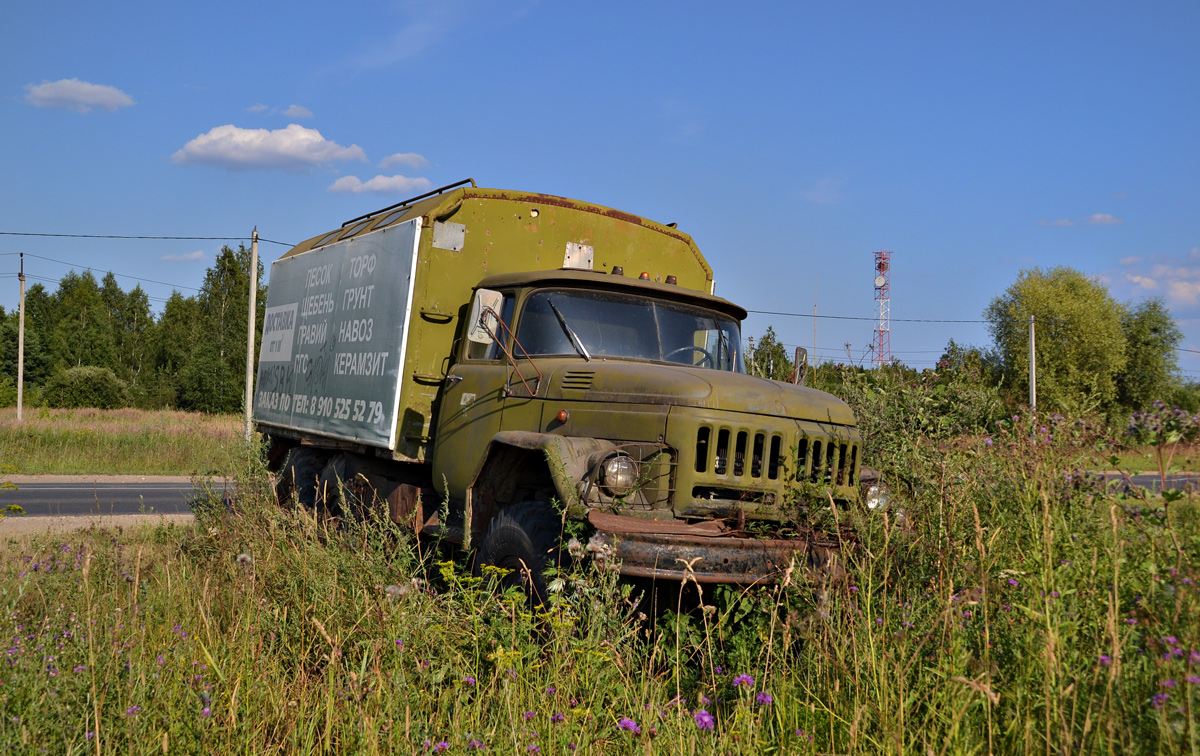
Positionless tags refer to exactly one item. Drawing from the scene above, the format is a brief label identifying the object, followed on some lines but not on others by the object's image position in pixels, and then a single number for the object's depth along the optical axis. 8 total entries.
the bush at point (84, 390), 46.81
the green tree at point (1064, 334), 44.69
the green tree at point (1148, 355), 46.56
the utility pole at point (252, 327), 20.94
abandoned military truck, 4.77
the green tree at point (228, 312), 48.91
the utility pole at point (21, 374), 32.10
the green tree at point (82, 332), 62.16
